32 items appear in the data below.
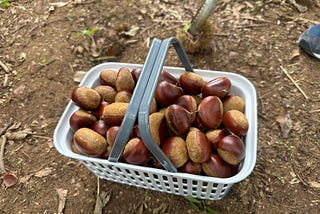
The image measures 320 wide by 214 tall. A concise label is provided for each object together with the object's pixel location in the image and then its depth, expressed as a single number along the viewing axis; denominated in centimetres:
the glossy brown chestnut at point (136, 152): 29
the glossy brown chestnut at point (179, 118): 29
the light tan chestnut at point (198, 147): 28
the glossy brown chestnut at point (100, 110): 33
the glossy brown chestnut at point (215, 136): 30
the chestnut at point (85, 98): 32
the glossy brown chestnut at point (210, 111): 30
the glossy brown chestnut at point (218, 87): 32
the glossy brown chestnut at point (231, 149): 28
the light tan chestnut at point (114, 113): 31
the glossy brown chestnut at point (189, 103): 31
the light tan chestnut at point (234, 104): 32
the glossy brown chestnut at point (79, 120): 32
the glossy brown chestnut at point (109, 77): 35
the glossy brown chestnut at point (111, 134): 30
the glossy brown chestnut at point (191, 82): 33
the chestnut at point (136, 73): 35
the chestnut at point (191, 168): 29
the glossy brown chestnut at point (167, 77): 34
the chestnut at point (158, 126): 29
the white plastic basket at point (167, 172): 29
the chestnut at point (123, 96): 33
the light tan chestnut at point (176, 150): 29
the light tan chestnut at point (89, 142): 30
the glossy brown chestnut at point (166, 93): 32
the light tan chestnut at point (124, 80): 33
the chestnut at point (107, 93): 34
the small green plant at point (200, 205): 35
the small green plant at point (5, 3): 59
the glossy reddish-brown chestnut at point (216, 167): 29
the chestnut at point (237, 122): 29
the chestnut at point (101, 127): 32
